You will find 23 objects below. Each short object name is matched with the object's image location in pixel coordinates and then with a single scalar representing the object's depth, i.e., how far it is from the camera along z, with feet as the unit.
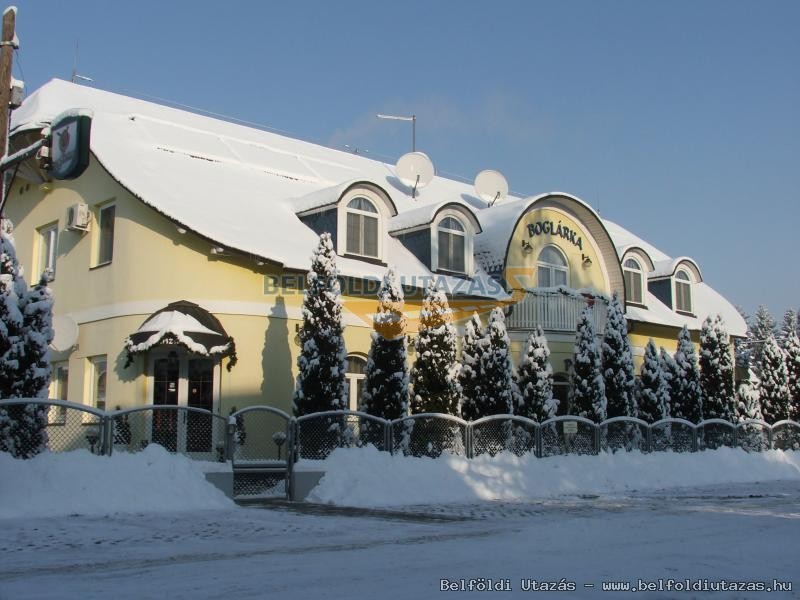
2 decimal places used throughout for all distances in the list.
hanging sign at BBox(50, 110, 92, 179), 40.40
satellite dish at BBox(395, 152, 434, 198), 96.63
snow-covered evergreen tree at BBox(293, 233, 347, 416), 61.31
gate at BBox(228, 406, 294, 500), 49.73
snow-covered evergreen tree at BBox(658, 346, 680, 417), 90.38
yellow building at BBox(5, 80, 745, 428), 64.34
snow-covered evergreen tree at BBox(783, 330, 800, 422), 105.19
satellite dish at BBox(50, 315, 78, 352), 68.13
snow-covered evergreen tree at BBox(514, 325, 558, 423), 76.13
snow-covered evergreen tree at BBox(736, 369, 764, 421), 100.58
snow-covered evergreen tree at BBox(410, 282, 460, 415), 67.56
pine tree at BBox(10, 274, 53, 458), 50.90
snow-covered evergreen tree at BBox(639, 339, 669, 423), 87.45
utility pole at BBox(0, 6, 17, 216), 43.09
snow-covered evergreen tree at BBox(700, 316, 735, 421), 92.94
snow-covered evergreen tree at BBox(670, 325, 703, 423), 90.48
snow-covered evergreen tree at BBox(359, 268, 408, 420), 64.64
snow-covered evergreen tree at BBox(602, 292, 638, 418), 84.07
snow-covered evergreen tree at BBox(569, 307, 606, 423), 80.23
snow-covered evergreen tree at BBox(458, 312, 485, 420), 72.23
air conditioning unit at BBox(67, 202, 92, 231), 69.67
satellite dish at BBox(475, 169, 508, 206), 102.37
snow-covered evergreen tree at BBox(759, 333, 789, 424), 102.22
